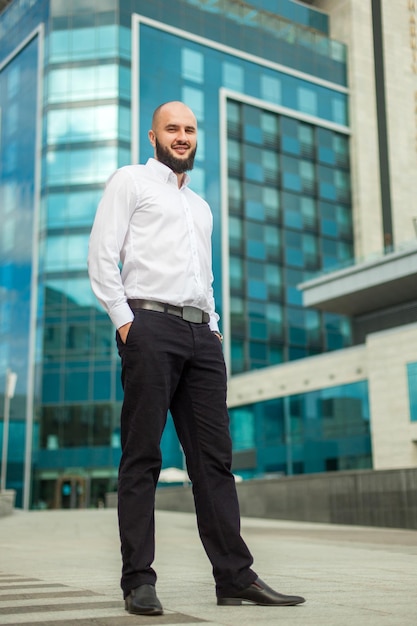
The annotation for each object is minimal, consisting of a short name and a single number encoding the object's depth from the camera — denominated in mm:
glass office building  43688
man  3695
